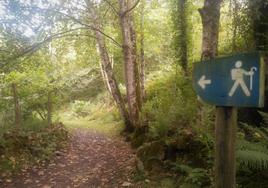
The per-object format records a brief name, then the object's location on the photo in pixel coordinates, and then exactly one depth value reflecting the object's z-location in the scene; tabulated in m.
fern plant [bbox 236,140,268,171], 2.45
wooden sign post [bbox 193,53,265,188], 1.39
